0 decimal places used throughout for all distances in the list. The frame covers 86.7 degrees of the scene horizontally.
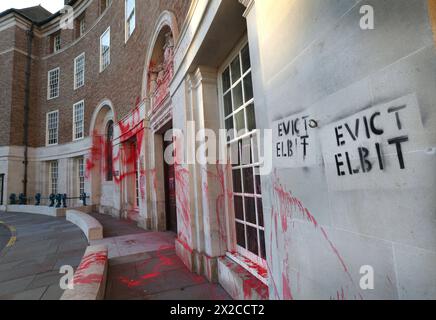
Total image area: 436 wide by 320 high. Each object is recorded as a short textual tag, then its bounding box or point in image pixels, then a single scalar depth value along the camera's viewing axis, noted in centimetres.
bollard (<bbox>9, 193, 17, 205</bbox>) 1591
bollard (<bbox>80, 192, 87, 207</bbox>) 1304
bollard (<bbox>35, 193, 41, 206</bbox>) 1517
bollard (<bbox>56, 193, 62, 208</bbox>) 1266
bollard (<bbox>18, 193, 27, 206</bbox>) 1595
